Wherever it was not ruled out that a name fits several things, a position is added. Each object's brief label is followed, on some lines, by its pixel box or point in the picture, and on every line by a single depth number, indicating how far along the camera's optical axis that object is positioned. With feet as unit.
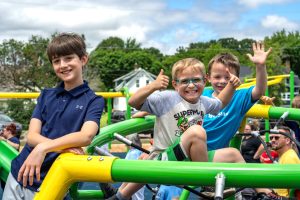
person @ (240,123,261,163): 20.17
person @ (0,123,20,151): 22.33
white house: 182.70
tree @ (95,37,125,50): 225.97
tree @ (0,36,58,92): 107.24
